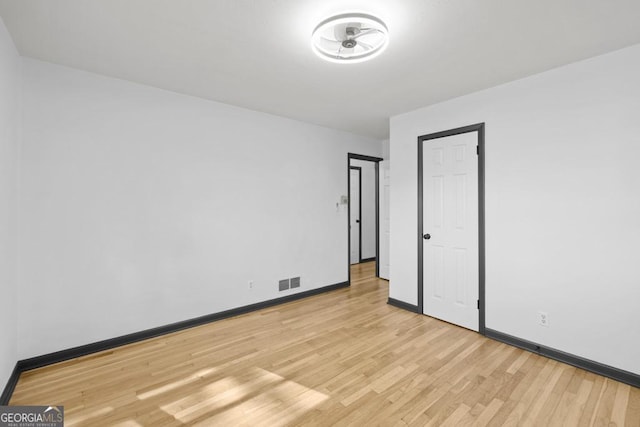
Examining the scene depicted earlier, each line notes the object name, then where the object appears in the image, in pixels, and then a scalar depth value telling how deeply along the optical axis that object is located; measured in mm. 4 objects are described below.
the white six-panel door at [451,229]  3289
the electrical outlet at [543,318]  2720
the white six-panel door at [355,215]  6828
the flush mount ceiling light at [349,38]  1869
